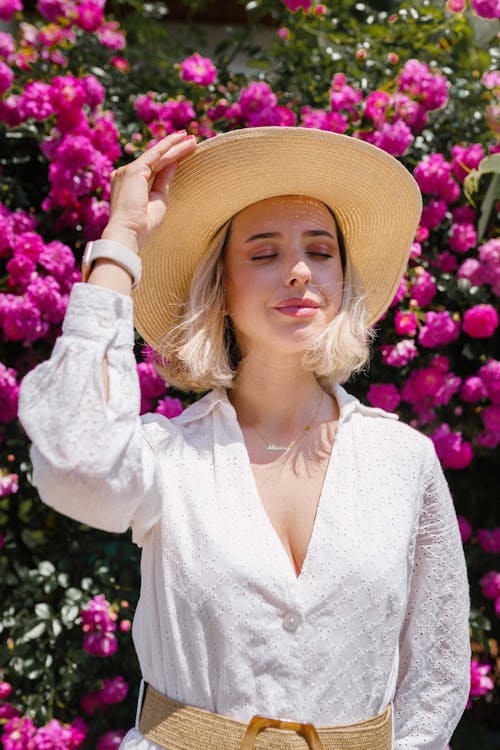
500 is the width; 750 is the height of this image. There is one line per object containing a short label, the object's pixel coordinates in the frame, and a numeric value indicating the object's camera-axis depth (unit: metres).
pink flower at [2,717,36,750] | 2.42
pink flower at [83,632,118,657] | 2.42
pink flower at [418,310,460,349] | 2.65
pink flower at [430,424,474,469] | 2.66
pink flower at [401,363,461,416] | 2.67
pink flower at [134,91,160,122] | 2.70
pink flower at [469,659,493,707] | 2.69
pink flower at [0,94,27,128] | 2.53
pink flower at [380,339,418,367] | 2.62
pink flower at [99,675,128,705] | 2.55
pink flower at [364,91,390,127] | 2.69
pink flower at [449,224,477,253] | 2.73
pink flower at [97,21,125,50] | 3.01
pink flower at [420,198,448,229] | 2.73
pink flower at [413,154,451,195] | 2.67
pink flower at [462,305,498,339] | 2.63
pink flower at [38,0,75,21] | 2.91
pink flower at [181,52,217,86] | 2.78
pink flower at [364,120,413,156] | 2.59
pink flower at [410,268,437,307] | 2.65
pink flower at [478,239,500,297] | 2.64
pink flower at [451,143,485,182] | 2.71
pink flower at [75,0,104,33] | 2.88
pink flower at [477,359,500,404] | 2.67
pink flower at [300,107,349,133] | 2.64
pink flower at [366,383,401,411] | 2.65
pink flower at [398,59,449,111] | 2.71
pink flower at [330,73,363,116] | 2.71
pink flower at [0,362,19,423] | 2.45
